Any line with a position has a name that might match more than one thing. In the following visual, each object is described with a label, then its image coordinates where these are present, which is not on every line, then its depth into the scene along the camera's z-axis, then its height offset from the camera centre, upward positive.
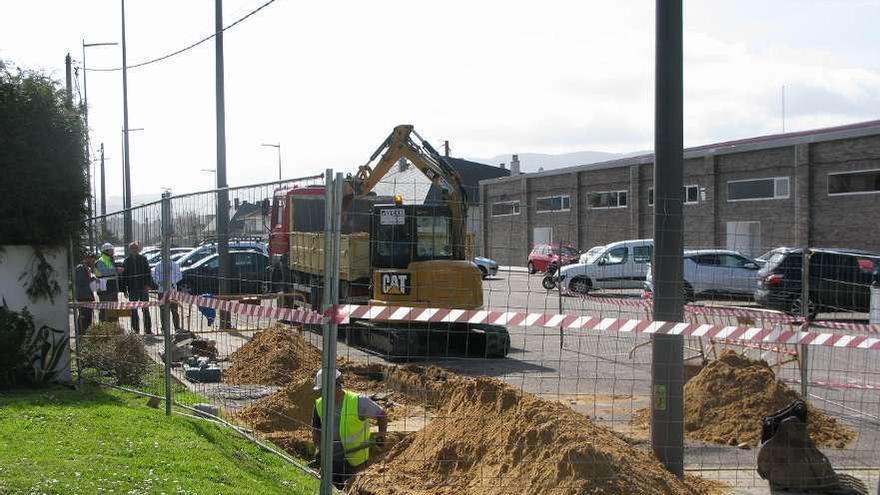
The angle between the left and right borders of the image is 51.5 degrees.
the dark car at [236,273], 10.05 -0.74
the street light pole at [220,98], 19.31 +2.76
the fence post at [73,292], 10.93 -0.81
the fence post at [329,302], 5.74 -0.48
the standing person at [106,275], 16.58 -0.91
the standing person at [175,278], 13.69 -0.78
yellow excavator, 14.05 -0.54
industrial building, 32.03 +1.25
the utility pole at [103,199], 55.56 +1.84
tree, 10.40 +0.77
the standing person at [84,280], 15.88 -0.92
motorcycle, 21.89 -1.37
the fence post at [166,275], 8.70 -0.46
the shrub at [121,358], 11.01 -1.58
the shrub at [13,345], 10.10 -1.28
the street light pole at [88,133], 11.07 +1.16
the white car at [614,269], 24.02 -1.27
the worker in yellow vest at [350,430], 7.72 -1.75
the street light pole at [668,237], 6.68 -0.10
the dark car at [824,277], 16.03 -1.15
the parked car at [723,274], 12.71 -1.00
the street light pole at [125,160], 35.92 +2.90
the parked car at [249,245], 10.02 -0.21
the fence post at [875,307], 13.86 -1.30
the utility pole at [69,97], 11.02 +1.60
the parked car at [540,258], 36.19 -1.33
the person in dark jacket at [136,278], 13.63 -0.77
